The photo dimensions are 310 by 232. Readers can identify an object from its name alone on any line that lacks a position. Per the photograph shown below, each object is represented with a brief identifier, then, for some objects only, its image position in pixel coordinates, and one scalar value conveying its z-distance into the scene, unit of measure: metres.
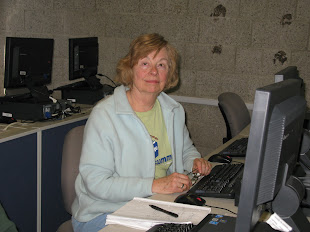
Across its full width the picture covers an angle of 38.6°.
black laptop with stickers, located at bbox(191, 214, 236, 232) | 1.22
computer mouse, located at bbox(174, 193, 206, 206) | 1.49
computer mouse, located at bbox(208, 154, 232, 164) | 2.07
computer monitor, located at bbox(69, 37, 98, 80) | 3.30
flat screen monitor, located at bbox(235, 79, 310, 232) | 0.90
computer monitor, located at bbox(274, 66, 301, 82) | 1.68
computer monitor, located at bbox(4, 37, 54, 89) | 2.85
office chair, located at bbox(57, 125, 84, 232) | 1.86
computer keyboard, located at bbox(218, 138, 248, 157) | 2.21
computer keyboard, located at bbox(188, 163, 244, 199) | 1.59
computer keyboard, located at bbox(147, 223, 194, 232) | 1.25
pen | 1.37
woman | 1.64
